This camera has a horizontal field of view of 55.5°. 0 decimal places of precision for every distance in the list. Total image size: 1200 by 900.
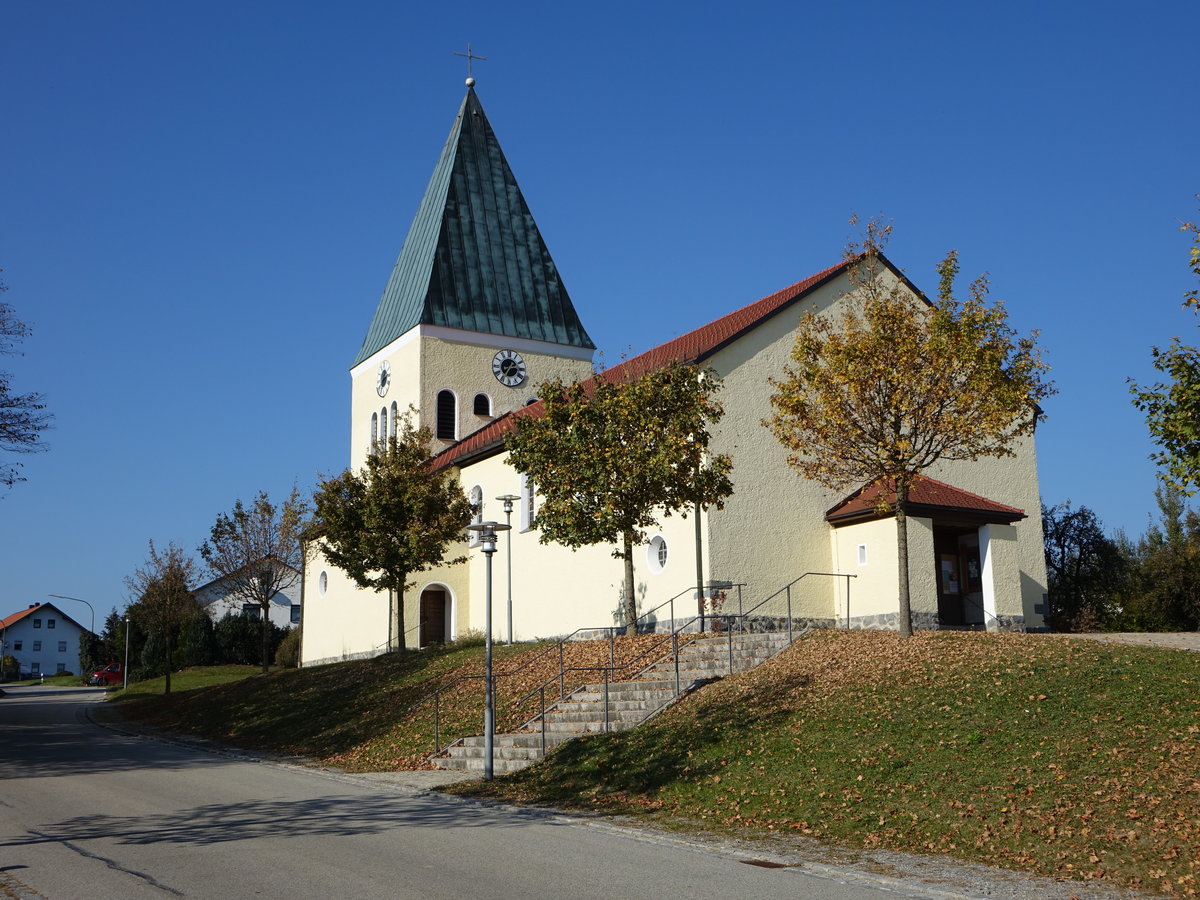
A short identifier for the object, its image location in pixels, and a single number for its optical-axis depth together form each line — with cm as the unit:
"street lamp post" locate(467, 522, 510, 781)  1558
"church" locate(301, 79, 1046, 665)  2517
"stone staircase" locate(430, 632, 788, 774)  1691
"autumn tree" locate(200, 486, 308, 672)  4784
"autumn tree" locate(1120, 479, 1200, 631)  3062
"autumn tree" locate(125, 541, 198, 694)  4297
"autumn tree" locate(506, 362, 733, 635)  2228
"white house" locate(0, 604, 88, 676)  11281
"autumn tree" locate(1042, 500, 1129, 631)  3388
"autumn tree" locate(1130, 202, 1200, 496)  1298
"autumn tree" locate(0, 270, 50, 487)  2108
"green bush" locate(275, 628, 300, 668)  5134
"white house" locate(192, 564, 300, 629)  8094
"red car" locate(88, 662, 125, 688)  6875
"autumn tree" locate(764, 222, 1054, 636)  1884
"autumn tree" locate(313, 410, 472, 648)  2884
